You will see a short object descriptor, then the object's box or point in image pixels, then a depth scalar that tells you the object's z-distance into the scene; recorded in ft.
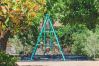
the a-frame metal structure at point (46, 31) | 68.57
